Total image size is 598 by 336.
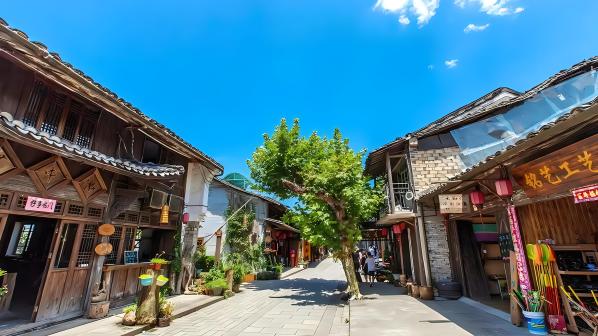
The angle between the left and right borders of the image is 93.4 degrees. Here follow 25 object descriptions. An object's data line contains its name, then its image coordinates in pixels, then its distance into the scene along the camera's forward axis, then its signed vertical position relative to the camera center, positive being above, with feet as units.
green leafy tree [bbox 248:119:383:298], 36.81 +6.34
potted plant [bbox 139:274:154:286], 23.65 -2.45
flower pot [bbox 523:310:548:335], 18.42 -4.28
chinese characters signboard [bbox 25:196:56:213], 20.72 +3.21
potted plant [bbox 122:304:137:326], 22.95 -5.32
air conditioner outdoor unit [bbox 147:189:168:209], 31.94 +5.61
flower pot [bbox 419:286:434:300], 34.60 -4.71
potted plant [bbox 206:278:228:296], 38.42 -4.77
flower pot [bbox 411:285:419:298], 36.27 -4.68
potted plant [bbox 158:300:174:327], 24.58 -5.53
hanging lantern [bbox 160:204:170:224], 32.53 +3.98
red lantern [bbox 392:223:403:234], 47.05 +4.01
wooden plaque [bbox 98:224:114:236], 26.32 +1.73
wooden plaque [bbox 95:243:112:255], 25.85 +0.00
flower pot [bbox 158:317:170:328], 24.52 -6.02
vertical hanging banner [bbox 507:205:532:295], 20.35 +0.20
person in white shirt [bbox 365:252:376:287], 52.21 -2.62
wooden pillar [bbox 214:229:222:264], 55.91 +1.26
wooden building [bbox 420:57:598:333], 16.33 +4.55
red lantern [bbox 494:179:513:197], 21.42 +4.89
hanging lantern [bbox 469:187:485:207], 26.30 +5.12
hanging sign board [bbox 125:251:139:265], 30.43 -0.82
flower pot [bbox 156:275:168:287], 24.52 -2.61
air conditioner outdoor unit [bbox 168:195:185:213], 36.43 +5.97
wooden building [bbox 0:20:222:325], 19.60 +5.51
